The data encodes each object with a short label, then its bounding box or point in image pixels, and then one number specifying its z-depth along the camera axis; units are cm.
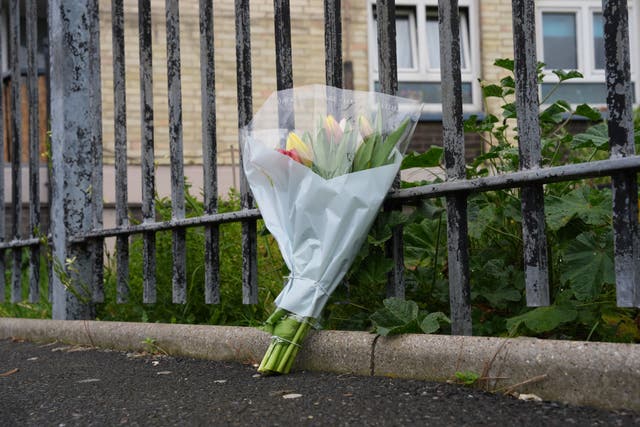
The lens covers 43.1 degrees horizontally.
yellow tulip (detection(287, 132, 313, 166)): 219
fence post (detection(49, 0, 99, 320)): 355
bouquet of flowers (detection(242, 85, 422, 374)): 209
